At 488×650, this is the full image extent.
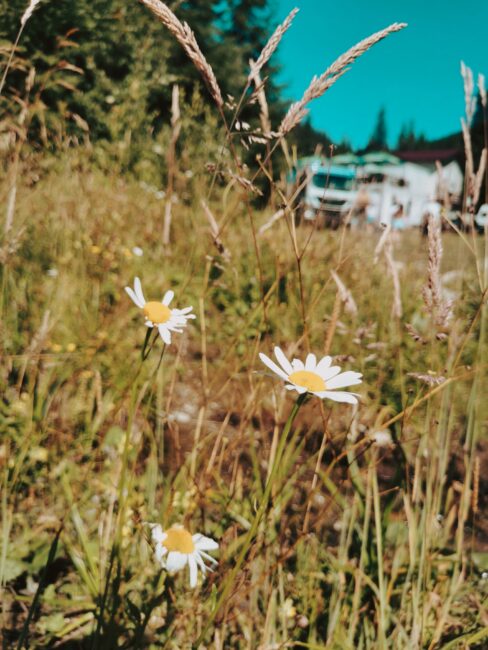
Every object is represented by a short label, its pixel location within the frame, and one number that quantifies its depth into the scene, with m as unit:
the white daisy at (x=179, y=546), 0.25
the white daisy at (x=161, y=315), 0.23
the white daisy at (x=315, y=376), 0.19
